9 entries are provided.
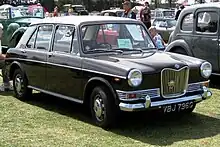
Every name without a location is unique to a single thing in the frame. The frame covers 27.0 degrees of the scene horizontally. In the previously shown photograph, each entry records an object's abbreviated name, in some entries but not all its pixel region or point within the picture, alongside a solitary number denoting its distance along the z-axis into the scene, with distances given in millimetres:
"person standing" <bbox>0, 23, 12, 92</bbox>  9439
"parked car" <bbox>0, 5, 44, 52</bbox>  15852
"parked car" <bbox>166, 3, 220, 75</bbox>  9688
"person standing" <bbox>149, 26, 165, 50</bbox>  10899
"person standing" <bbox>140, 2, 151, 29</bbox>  14391
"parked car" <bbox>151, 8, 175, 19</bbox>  32500
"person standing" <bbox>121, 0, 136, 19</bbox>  12993
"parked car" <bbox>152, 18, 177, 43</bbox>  22188
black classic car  6215
